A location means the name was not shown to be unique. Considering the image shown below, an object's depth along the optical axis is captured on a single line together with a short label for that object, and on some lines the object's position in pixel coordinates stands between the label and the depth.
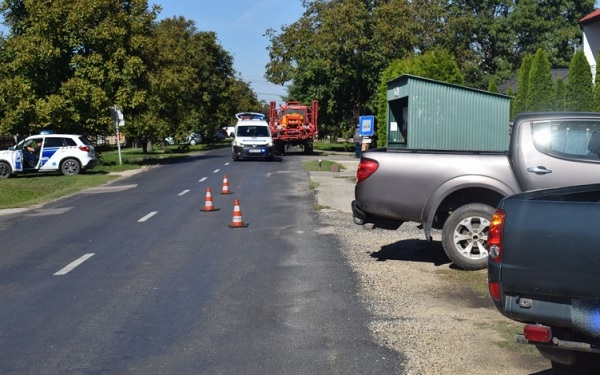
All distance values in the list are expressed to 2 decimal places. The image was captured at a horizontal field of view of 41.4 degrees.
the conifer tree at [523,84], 33.23
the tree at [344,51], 49.41
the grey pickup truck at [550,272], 4.74
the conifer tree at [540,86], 30.57
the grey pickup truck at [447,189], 10.12
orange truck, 47.16
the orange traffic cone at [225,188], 22.30
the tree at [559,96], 29.32
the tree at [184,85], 42.50
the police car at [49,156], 30.34
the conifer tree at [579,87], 27.88
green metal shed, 21.67
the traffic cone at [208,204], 18.08
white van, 39.09
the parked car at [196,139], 81.03
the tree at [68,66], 35.91
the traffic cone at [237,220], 15.24
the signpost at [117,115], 38.44
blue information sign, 31.69
